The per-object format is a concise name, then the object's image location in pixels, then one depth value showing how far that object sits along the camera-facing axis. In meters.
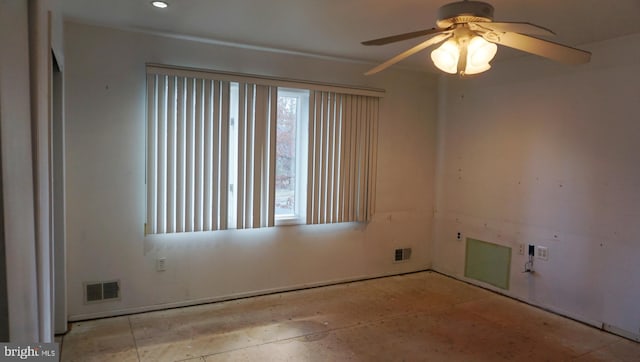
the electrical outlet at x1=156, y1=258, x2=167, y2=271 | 3.62
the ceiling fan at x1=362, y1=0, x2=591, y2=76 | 1.93
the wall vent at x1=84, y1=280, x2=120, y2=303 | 3.38
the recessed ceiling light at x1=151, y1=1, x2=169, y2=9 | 2.78
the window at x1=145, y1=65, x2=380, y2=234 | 3.51
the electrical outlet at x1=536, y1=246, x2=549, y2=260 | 3.87
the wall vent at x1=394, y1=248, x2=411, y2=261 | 4.88
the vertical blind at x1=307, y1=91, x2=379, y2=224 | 4.18
